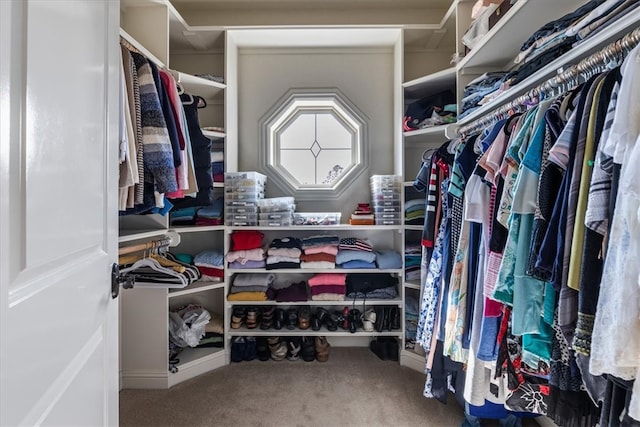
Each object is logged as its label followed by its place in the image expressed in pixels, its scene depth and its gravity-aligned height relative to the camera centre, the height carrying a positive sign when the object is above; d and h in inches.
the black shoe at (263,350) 88.0 -37.6
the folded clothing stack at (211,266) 86.3 -14.3
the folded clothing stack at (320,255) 87.4 -11.2
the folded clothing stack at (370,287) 88.3 -20.2
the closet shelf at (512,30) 51.0 +33.3
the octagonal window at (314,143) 101.3 +23.3
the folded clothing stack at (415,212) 86.6 +0.7
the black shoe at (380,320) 88.3 -29.3
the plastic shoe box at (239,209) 86.6 +1.3
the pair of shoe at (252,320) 87.8 -29.2
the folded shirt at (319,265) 87.2 -13.9
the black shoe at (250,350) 87.7 -37.5
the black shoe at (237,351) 87.4 -37.6
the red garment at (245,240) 87.2 -7.2
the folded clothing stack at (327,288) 87.4 -20.2
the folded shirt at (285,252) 87.3 -10.4
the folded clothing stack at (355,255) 87.1 -11.2
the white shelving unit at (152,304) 72.6 -21.6
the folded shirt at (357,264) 86.8 -13.6
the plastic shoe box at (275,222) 87.0 -2.2
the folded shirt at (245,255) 86.1 -11.2
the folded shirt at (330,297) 87.4 -22.7
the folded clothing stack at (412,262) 86.5 -12.9
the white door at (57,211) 19.0 +0.1
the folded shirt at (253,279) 87.9 -18.2
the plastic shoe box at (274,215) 87.3 -0.3
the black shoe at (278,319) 88.1 -29.4
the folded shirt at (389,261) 86.5 -12.7
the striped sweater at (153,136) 48.4 +11.7
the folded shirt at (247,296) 86.4 -22.3
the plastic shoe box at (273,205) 87.5 +2.4
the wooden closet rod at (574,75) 30.1 +16.1
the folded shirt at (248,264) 86.6 -13.7
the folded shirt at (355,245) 88.6 -8.5
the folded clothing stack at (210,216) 86.3 -0.7
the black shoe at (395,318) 89.0 -29.0
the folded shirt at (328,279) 87.4 -17.9
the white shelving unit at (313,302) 86.2 -24.0
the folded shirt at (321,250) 87.6 -9.8
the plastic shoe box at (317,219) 88.8 -1.3
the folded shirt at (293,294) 86.6 -22.0
